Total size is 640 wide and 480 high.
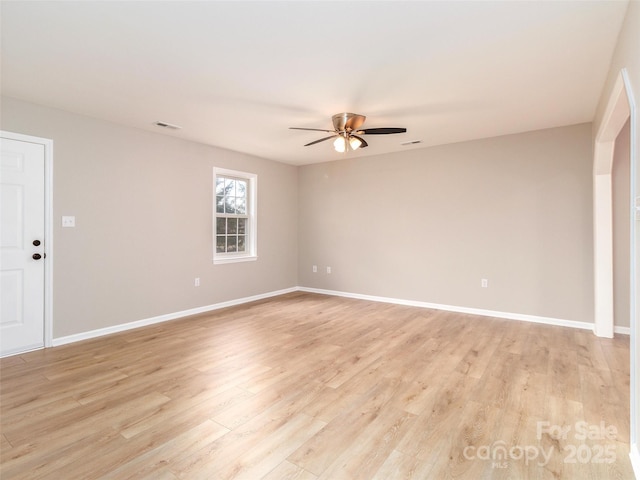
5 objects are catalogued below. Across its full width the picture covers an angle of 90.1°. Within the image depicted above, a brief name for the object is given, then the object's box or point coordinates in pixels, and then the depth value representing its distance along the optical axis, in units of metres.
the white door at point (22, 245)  3.16
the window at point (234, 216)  5.23
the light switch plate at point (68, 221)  3.52
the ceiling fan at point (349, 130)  3.38
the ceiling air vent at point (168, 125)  3.90
